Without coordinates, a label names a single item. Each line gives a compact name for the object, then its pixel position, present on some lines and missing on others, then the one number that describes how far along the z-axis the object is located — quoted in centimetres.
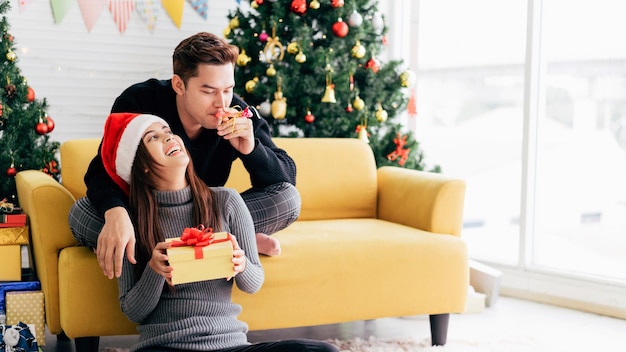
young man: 202
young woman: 192
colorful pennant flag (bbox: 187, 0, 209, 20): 402
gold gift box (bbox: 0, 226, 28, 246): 252
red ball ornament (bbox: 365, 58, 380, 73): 371
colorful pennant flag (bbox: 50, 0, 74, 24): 368
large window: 347
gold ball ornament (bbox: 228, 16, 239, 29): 366
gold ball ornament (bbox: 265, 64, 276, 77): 354
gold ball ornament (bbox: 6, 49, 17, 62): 296
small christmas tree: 295
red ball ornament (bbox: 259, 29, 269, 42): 358
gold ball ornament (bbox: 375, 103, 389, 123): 371
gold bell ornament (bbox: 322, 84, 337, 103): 355
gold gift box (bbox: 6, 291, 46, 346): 237
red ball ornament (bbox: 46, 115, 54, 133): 304
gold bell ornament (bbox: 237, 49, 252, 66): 359
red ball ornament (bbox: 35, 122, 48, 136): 300
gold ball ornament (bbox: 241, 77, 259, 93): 360
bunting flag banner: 361
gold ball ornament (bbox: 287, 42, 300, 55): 354
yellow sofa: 227
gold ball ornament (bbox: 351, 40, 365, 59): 364
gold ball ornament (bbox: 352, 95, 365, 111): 367
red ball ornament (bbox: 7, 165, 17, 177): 292
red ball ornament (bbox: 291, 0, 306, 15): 356
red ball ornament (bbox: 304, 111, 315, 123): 362
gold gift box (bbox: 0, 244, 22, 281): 250
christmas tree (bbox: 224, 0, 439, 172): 359
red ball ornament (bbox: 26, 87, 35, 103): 301
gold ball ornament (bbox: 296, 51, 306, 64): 353
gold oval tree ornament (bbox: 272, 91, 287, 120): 353
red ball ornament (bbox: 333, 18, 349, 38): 360
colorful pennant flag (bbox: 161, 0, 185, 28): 394
